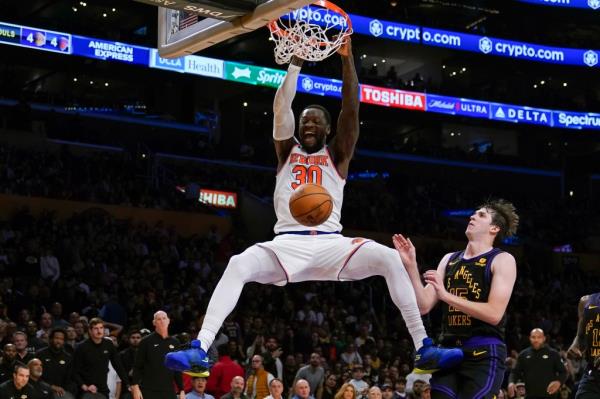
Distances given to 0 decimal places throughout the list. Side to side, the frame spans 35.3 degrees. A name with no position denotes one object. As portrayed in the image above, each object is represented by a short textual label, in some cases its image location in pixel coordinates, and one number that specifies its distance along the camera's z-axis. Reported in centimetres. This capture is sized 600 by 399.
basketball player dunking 658
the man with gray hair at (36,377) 1204
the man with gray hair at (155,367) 1230
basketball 662
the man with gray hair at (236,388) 1362
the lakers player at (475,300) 645
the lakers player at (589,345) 845
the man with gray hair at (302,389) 1384
